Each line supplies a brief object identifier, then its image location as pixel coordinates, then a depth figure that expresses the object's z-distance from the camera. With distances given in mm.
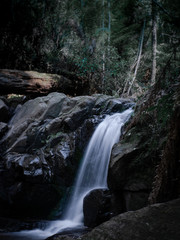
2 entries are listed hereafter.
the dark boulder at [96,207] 3850
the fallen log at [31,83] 9609
